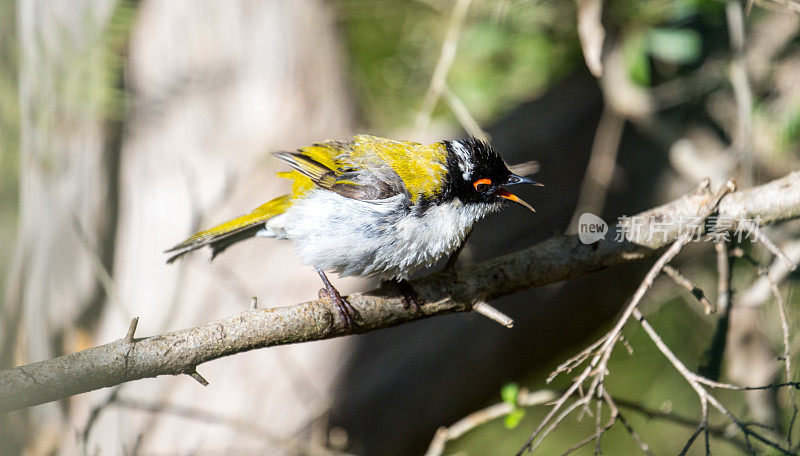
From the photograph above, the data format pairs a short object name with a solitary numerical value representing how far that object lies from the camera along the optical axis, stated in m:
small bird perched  5.83
